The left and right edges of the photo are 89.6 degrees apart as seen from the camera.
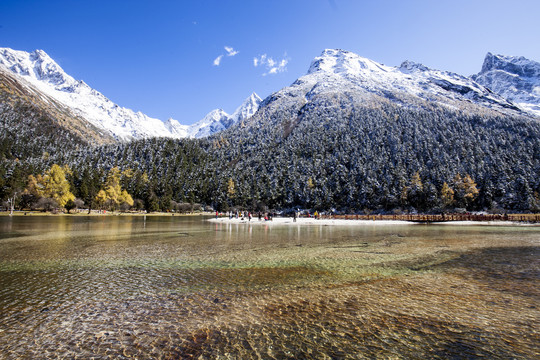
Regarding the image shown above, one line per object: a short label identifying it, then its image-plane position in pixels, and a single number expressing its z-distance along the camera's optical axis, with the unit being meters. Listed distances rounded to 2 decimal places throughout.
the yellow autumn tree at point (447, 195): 102.12
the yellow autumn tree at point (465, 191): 101.81
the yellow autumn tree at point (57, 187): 97.06
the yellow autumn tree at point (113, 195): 108.81
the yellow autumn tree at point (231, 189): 137.12
